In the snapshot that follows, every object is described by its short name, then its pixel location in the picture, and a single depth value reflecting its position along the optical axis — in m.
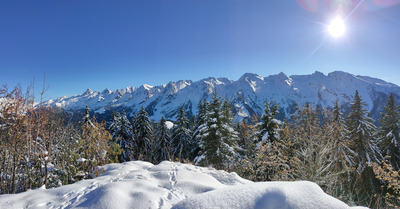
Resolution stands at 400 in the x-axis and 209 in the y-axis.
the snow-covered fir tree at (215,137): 14.75
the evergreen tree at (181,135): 23.27
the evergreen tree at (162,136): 24.47
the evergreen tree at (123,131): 21.46
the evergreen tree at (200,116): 19.64
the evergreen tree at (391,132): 16.80
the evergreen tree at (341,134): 7.85
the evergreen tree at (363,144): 16.12
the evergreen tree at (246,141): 14.18
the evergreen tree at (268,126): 13.16
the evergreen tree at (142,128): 23.73
